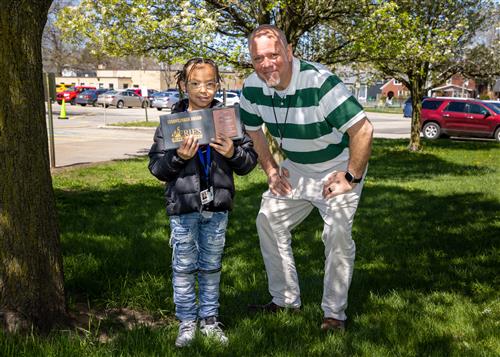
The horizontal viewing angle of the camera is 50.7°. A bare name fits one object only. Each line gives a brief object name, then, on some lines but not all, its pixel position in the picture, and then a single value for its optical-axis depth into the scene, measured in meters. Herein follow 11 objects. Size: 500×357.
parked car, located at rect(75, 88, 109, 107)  42.44
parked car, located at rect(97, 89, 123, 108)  41.51
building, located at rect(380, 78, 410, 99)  89.41
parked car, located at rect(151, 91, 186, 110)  39.60
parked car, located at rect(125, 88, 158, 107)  43.88
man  3.35
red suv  21.84
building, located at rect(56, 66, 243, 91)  78.25
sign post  10.84
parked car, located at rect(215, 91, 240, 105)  36.78
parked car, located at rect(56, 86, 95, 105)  43.62
